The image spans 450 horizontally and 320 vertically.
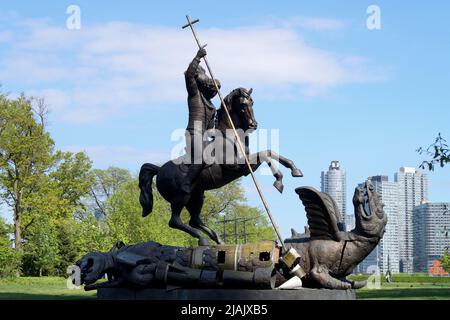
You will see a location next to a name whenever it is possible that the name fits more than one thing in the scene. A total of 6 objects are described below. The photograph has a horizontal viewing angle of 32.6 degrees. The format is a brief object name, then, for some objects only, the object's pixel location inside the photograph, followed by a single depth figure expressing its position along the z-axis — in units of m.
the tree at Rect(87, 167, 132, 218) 49.78
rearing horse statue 12.96
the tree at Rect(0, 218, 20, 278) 33.62
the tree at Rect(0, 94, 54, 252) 38.88
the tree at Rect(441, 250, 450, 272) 53.13
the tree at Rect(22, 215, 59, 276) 37.78
